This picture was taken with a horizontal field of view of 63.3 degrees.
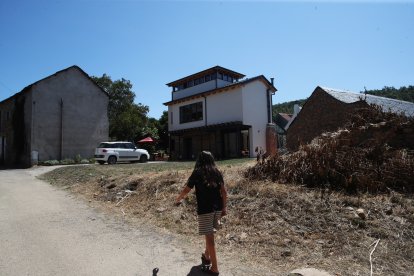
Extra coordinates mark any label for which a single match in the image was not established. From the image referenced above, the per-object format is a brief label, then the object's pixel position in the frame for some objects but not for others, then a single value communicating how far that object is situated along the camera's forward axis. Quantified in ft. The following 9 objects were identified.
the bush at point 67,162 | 88.17
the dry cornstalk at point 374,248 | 15.24
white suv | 77.15
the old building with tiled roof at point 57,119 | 90.12
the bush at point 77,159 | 91.05
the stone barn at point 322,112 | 46.62
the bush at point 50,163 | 86.94
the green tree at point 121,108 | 141.90
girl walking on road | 14.92
